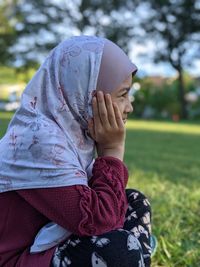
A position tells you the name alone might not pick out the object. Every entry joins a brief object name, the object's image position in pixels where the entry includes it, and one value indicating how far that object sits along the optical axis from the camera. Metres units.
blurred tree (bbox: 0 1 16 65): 18.81
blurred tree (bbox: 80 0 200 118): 18.95
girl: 1.02
